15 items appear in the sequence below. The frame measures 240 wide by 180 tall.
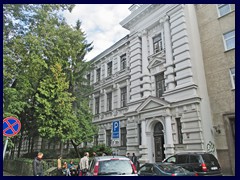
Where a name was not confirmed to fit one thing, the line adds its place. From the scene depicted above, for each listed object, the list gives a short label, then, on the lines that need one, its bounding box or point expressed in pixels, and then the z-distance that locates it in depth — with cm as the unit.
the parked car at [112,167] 771
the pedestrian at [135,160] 1599
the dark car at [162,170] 871
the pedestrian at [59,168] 1290
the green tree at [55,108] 1470
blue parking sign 1205
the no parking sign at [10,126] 823
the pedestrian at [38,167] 814
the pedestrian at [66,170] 1297
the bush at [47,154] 1796
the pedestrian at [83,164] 1133
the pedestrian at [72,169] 1335
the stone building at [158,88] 1466
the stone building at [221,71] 1408
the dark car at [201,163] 1045
